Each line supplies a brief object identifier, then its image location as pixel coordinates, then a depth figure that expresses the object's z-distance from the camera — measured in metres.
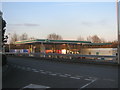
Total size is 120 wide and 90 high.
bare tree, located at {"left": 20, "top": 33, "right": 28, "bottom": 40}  113.79
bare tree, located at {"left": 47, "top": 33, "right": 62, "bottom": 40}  107.50
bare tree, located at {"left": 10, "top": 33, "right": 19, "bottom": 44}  104.03
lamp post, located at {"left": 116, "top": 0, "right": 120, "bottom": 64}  16.09
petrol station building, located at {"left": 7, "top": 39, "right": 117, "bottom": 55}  47.81
